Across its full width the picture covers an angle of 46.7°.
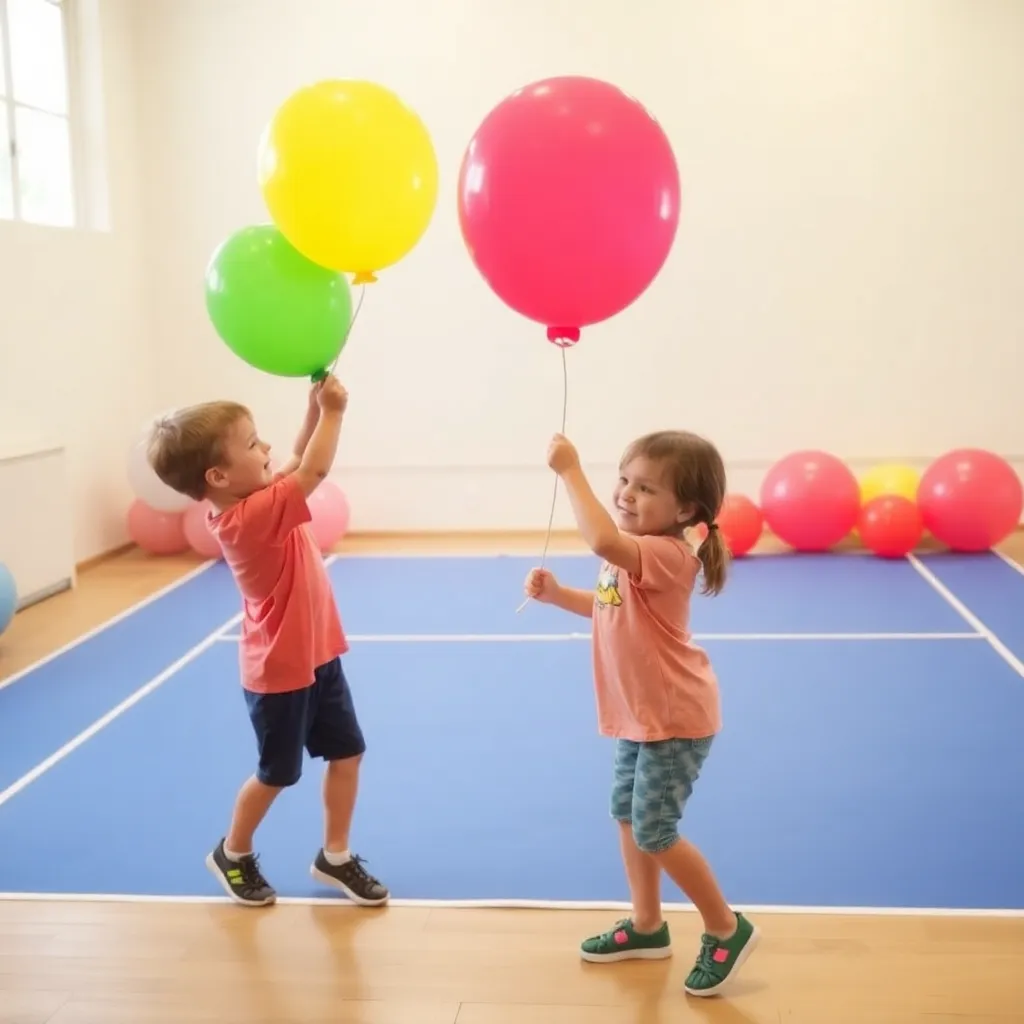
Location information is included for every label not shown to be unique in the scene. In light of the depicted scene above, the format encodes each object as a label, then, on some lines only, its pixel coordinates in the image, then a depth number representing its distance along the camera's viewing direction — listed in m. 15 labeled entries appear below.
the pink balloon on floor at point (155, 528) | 5.96
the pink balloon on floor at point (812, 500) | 5.58
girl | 2.07
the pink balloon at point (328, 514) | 5.89
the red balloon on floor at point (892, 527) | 5.48
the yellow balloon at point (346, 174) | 2.36
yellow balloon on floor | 5.77
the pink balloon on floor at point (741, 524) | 5.54
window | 5.59
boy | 2.31
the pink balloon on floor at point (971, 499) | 5.45
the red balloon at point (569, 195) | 2.17
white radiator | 4.95
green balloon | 2.50
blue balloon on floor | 4.25
